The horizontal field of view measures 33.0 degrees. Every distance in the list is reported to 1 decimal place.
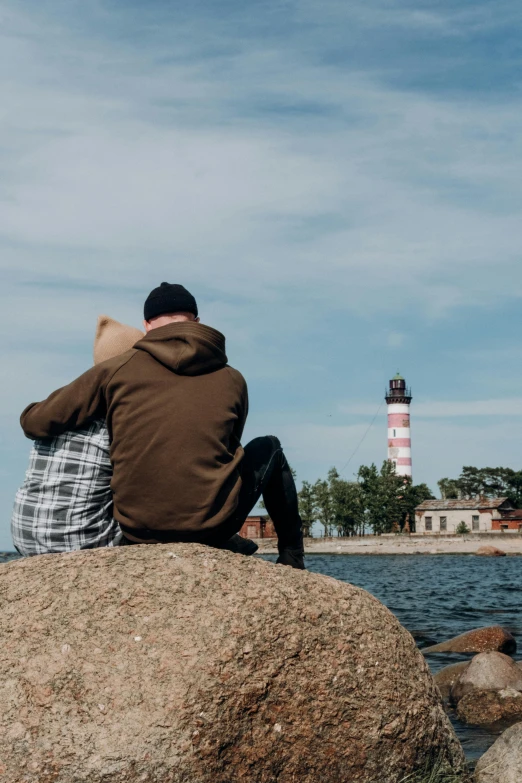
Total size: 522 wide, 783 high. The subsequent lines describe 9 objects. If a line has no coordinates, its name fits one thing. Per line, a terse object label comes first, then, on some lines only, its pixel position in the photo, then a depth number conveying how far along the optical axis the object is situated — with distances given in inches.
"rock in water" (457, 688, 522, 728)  322.7
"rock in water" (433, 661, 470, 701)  366.9
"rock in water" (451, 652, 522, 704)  339.6
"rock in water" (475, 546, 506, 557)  2655.0
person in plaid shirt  163.6
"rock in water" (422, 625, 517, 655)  460.1
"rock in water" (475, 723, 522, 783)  184.5
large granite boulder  143.7
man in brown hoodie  156.4
